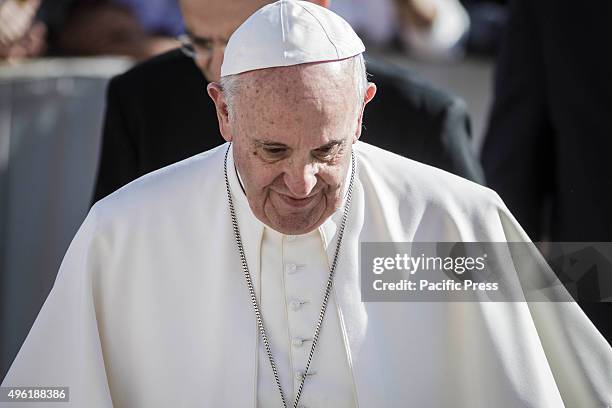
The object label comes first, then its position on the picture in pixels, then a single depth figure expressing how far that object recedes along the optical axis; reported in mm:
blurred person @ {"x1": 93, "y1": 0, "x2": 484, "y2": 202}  9172
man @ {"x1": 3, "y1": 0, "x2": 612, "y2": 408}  6809
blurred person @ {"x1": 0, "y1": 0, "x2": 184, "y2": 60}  13023
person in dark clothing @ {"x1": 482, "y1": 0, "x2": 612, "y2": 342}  9820
